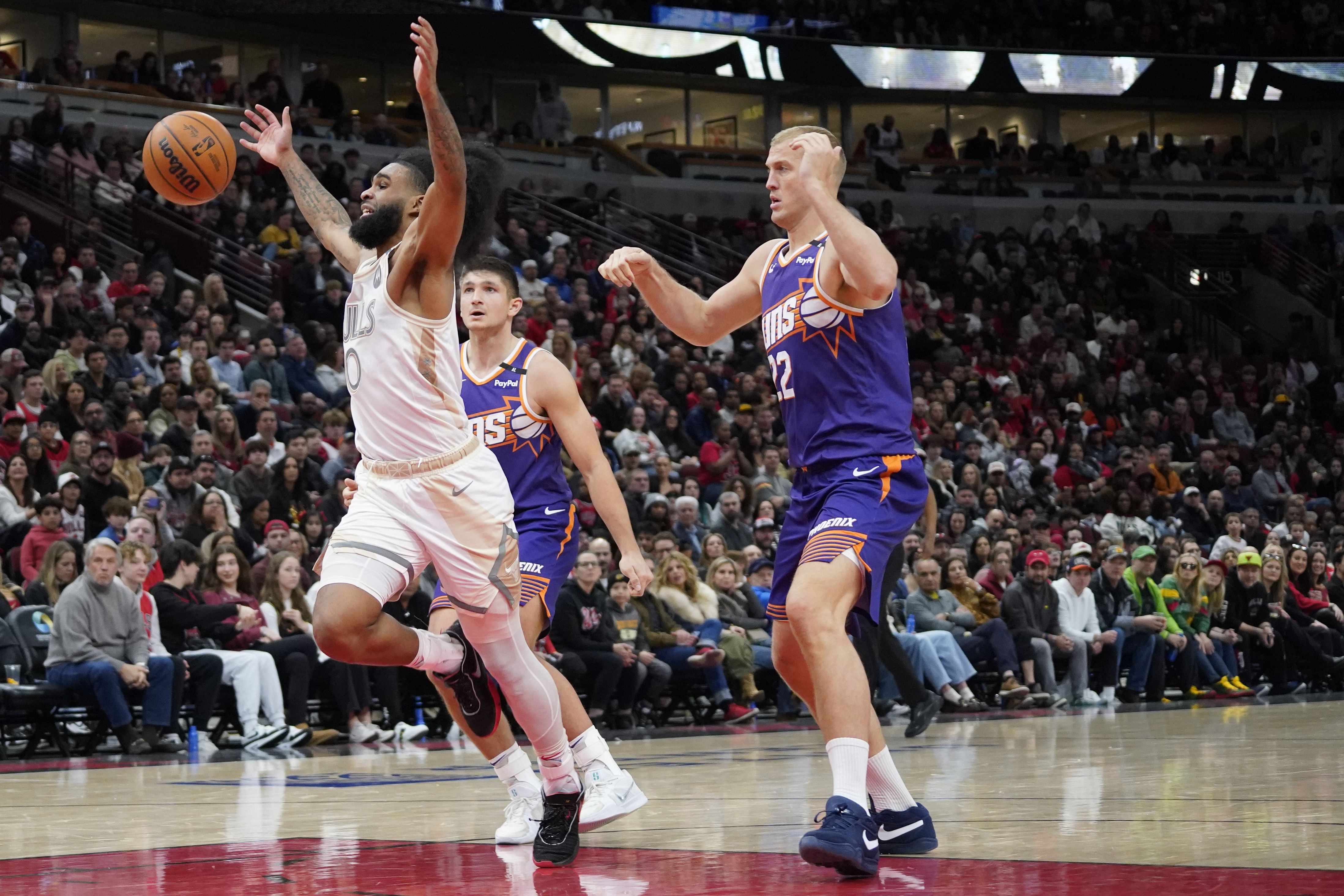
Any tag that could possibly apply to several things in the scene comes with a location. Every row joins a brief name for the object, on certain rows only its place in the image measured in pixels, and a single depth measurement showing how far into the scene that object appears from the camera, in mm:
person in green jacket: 14453
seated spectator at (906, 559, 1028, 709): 13125
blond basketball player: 4297
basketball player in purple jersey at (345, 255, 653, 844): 5418
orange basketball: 6223
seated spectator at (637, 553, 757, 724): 12141
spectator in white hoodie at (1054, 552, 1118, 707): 13922
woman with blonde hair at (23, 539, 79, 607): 10109
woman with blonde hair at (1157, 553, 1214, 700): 14852
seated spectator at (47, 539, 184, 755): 9672
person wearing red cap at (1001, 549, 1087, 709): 13500
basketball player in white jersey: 4508
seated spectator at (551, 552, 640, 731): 11500
